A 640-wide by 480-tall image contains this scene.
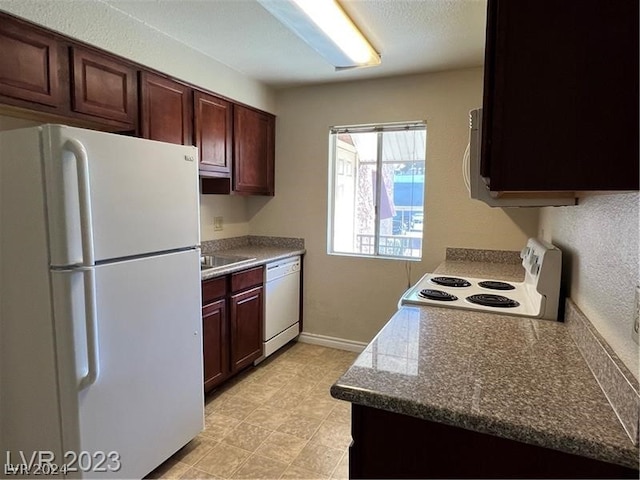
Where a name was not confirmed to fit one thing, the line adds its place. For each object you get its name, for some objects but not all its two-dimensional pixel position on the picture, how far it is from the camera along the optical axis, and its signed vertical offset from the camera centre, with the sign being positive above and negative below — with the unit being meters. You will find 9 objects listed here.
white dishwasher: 3.13 -0.85
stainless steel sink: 2.97 -0.42
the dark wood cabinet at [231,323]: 2.49 -0.84
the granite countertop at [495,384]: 0.77 -0.45
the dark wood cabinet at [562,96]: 0.71 +0.22
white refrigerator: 1.40 -0.38
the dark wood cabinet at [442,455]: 0.80 -0.57
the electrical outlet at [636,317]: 0.79 -0.23
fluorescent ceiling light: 1.91 +1.01
